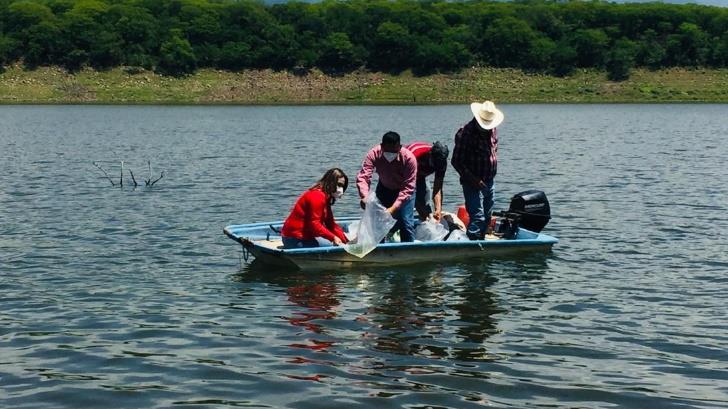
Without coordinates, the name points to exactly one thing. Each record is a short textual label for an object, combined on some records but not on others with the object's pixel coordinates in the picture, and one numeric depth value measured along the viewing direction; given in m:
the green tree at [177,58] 121.00
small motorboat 15.38
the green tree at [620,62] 124.25
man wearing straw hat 15.84
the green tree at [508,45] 131.00
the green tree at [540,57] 128.12
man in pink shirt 15.41
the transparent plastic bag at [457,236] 16.88
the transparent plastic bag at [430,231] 16.91
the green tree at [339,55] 126.50
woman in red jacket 14.73
